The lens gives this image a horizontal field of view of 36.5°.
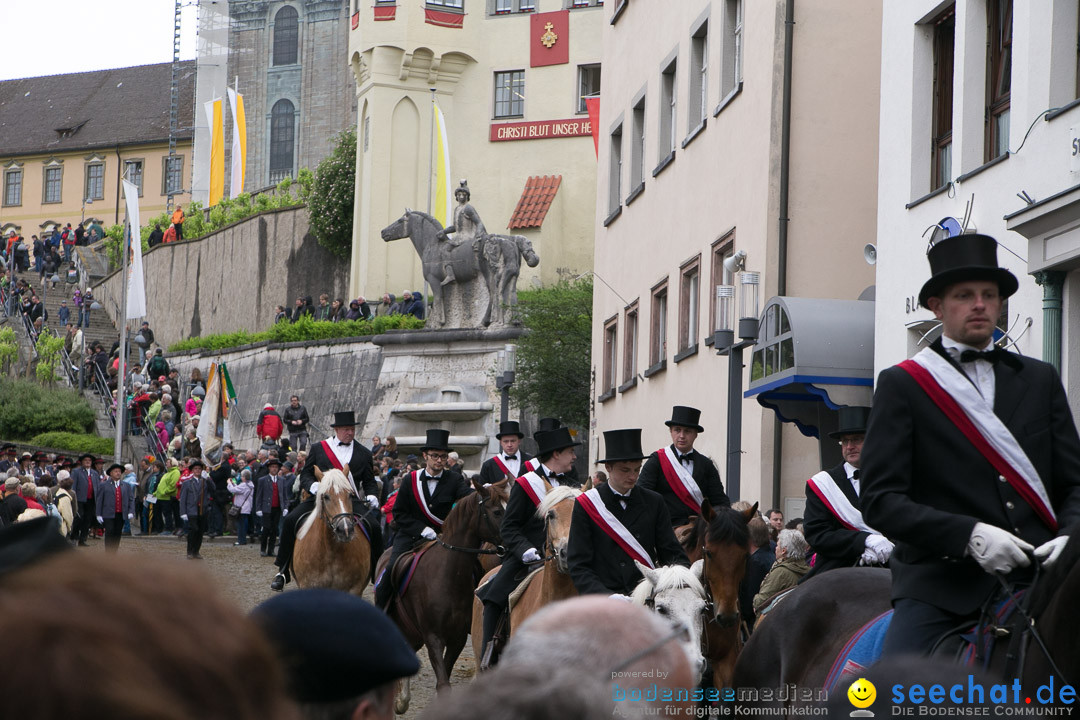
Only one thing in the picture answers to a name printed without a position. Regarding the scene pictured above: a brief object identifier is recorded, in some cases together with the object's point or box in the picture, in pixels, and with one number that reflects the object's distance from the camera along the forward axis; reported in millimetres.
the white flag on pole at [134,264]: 44000
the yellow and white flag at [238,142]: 77375
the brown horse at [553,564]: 10602
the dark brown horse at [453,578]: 14070
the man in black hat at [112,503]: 33125
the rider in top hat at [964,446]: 5496
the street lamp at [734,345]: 19500
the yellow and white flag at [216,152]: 79938
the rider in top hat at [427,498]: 15469
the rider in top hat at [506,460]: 17722
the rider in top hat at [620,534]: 10141
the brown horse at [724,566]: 9953
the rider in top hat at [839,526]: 9039
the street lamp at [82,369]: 55875
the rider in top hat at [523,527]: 12297
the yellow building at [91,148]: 99375
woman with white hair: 11945
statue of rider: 44094
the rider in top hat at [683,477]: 12953
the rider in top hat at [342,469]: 17375
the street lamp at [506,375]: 36625
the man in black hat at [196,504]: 31141
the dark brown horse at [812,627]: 6887
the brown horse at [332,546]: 16391
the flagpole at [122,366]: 44781
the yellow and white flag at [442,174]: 53500
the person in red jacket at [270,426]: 43781
